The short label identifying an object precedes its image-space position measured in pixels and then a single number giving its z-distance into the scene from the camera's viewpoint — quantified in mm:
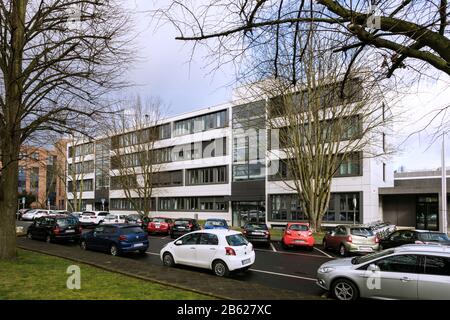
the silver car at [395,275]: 7625
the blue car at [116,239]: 16312
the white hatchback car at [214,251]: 11461
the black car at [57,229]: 21328
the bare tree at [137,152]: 40875
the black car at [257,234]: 21297
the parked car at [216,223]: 25077
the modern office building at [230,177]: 33500
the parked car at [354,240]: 17047
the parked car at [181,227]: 25766
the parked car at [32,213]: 46156
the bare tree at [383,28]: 5207
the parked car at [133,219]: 33562
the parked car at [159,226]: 28953
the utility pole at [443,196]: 23417
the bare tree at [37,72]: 11109
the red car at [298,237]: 19375
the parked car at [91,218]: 38312
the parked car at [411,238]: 16141
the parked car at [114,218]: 35678
